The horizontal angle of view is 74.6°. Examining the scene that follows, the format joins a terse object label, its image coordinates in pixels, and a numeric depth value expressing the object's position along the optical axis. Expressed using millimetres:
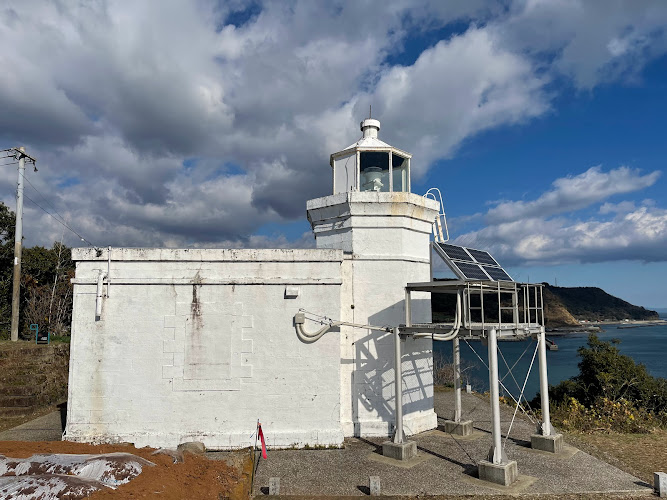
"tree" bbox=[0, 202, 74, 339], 31594
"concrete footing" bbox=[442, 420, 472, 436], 14330
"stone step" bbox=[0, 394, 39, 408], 17312
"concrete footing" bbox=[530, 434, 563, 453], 12738
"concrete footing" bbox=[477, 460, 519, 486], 10438
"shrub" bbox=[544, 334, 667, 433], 17675
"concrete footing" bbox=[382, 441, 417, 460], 12016
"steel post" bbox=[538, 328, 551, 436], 13059
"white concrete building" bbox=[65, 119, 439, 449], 13352
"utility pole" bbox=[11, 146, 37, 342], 23703
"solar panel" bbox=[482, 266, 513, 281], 13711
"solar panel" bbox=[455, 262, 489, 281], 12727
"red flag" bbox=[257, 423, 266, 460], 11445
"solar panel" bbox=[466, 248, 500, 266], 14938
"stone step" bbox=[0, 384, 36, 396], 17625
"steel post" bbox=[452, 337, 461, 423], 14734
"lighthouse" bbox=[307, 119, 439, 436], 14438
